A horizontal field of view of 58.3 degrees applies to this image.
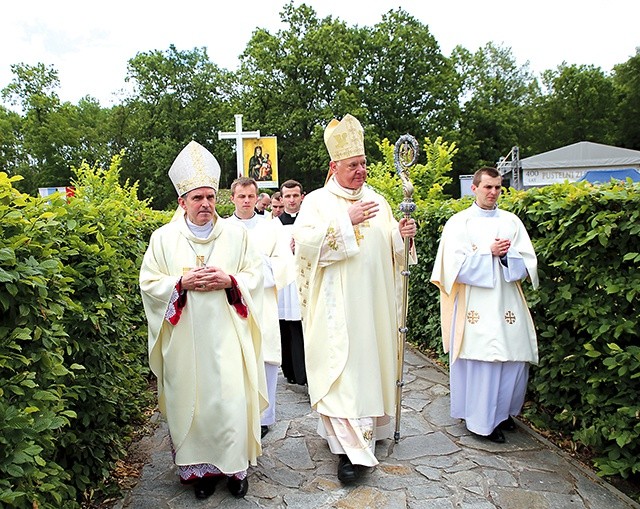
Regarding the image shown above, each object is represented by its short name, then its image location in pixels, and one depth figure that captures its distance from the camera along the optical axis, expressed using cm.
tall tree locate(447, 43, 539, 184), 3841
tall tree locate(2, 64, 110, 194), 3941
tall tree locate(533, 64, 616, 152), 3944
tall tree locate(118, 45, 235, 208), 4066
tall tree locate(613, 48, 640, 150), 3872
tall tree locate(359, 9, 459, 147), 3644
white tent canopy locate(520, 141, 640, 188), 1908
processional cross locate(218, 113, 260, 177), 2169
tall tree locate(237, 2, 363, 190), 3566
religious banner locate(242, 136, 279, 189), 2305
